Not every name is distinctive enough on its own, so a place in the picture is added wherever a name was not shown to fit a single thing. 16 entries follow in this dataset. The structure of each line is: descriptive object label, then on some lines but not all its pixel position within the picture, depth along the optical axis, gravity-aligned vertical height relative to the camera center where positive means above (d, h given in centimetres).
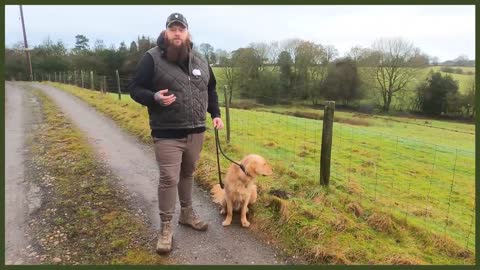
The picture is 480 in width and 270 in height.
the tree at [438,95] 4841 -334
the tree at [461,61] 5862 +135
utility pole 4142 +308
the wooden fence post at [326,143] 592 -118
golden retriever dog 473 -147
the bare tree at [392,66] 5297 +42
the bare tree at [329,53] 5502 +228
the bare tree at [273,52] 5559 +237
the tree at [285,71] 5178 -41
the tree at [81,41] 8419 +563
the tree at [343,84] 5157 -208
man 391 -35
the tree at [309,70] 5163 -23
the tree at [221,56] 5203 +159
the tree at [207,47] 5089 +280
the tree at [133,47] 5306 +271
